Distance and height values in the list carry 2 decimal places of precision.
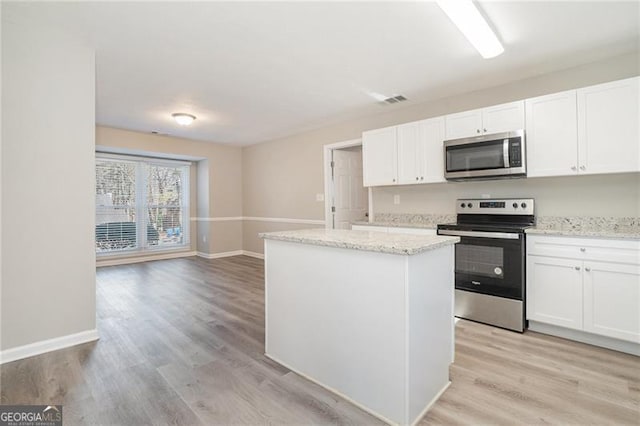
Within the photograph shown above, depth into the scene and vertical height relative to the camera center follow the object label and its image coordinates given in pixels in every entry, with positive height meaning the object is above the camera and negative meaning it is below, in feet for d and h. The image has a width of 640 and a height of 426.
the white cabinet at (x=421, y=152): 11.54 +2.28
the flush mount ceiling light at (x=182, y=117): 14.61 +4.55
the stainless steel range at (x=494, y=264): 9.09 -1.71
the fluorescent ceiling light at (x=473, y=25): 6.51 +4.35
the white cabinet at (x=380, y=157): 12.84 +2.31
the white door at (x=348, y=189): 17.46 +1.26
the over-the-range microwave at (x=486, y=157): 9.50 +1.74
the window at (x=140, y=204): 19.22 +0.62
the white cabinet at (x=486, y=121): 9.71 +2.98
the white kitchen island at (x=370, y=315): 5.13 -2.00
